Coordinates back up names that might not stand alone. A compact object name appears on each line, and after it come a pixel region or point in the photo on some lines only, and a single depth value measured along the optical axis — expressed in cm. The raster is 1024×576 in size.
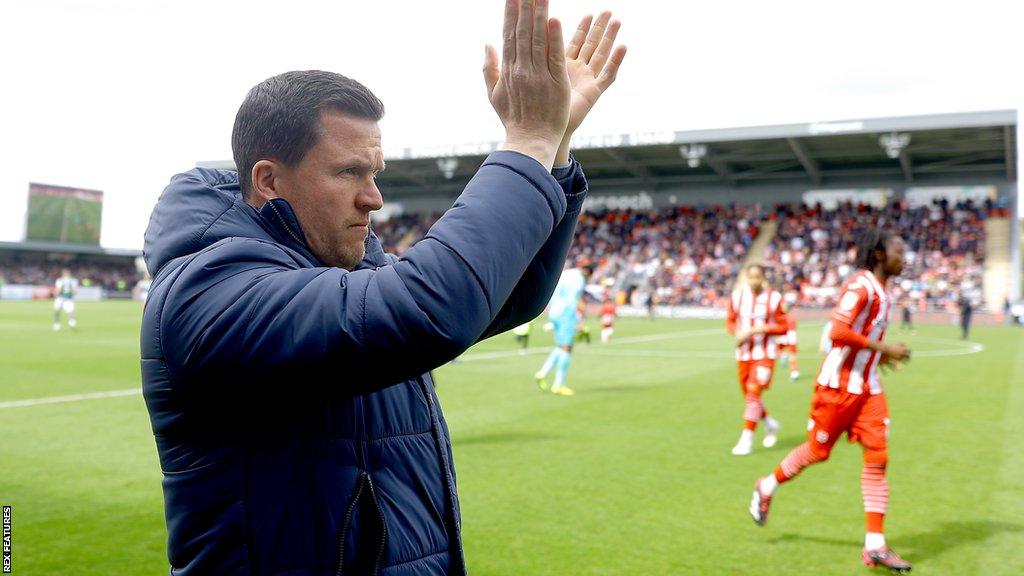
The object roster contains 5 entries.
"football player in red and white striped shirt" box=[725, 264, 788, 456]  912
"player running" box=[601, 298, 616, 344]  2395
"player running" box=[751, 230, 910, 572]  565
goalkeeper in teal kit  1309
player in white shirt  2548
